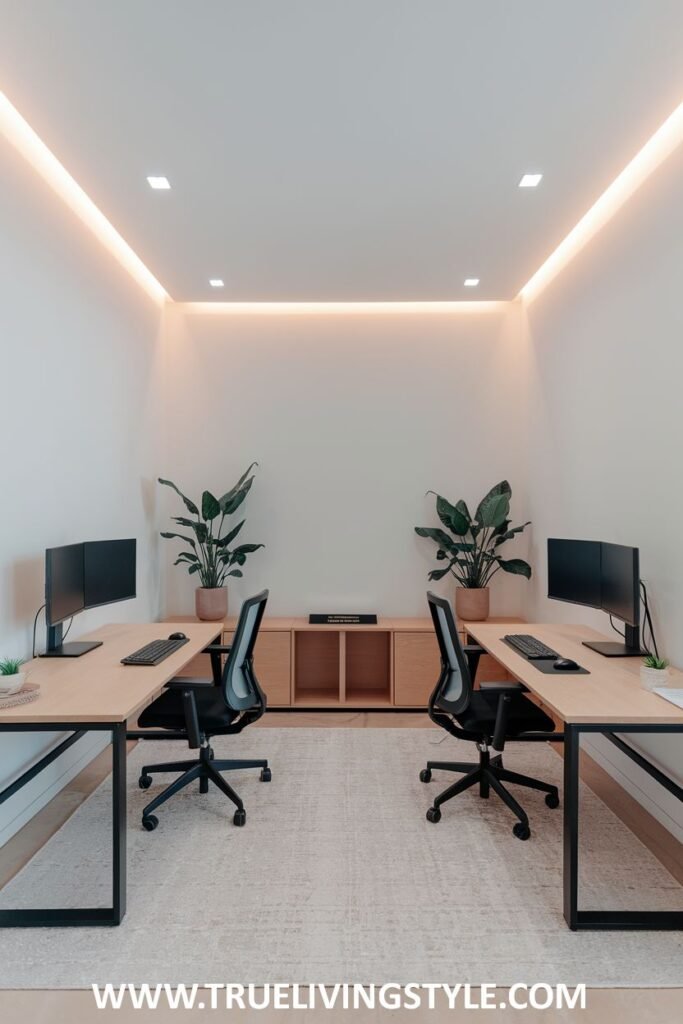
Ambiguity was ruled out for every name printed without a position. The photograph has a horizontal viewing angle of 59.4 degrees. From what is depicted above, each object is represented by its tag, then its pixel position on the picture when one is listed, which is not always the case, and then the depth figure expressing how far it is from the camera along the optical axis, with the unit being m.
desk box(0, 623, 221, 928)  2.11
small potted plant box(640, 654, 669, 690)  2.40
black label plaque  4.69
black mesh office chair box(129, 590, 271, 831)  2.86
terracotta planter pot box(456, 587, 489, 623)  4.68
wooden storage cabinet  4.53
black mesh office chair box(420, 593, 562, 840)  2.79
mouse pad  2.64
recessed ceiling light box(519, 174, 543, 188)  3.09
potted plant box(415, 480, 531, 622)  4.61
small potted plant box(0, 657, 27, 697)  2.28
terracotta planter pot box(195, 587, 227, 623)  4.68
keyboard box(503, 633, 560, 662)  2.90
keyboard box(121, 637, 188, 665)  2.80
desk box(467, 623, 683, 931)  2.10
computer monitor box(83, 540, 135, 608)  3.23
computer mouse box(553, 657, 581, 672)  2.67
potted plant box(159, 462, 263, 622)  4.62
